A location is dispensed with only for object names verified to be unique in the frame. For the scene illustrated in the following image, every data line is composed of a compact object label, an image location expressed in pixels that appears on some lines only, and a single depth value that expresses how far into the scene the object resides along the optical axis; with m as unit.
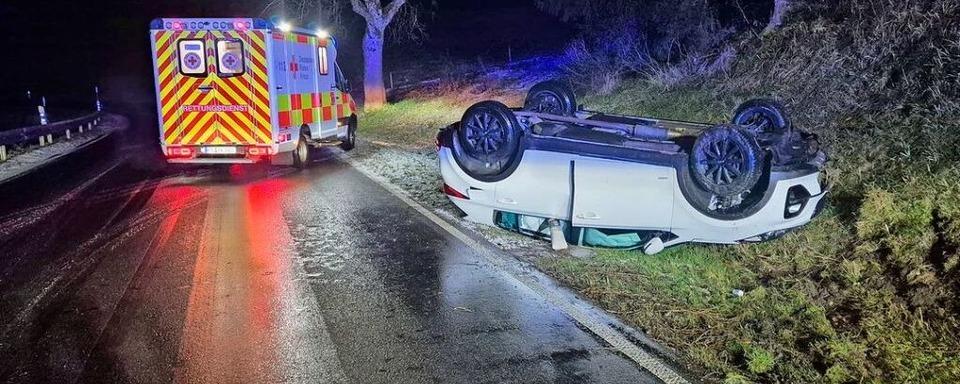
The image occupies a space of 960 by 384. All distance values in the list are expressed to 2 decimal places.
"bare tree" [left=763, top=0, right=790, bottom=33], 12.55
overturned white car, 5.52
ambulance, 10.73
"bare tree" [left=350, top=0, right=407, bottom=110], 20.55
